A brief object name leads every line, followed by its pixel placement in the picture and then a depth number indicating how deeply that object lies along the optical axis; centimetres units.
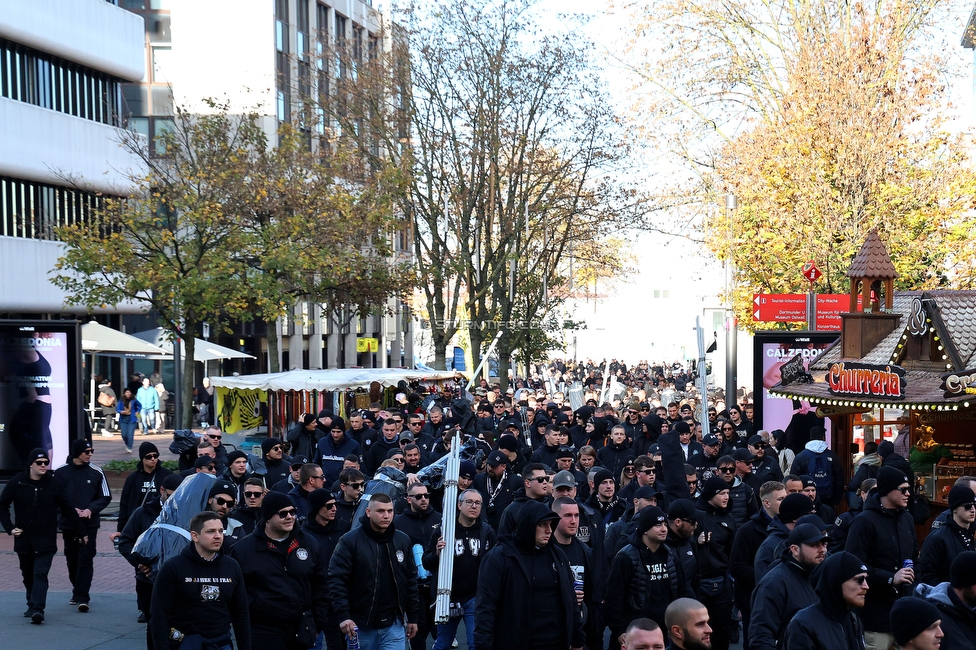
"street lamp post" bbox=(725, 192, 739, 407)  2722
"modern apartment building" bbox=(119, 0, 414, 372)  5000
